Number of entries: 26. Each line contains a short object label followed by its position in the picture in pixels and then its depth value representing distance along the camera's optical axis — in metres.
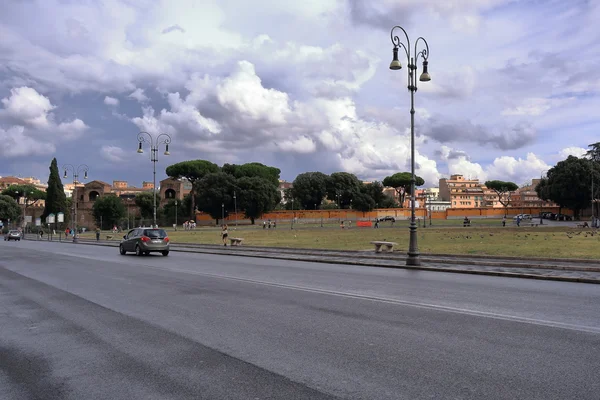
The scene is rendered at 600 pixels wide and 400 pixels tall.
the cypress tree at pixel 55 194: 94.44
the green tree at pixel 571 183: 82.81
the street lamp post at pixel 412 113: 17.41
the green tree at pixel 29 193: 128.38
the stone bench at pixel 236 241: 32.59
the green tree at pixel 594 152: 100.25
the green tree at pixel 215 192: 89.25
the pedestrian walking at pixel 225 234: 32.84
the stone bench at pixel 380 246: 23.50
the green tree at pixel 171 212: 95.25
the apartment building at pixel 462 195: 177.88
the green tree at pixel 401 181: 133.73
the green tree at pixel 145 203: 111.44
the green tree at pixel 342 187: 111.69
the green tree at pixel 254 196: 90.38
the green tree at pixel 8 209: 102.88
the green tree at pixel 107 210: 97.75
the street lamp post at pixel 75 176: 55.10
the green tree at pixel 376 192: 111.81
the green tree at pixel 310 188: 110.62
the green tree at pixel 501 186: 147.38
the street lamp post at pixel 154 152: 37.97
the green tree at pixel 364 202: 104.12
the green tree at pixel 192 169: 108.12
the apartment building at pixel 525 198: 160.25
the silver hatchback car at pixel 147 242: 25.53
